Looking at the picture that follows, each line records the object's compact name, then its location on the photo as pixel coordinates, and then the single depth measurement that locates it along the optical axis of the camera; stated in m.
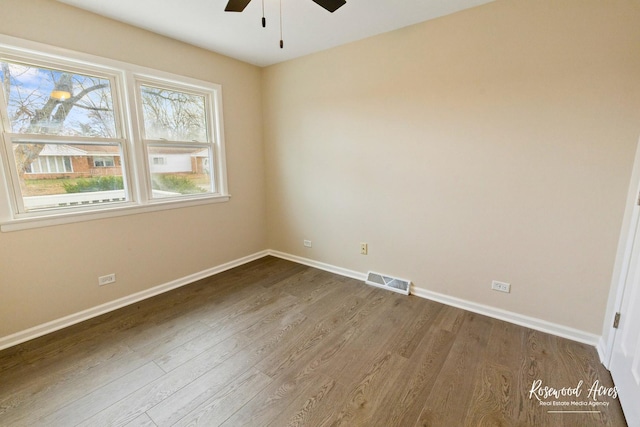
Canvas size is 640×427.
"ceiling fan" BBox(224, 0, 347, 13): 1.64
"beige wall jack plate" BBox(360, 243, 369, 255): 3.19
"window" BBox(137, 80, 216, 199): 2.83
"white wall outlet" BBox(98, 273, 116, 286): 2.54
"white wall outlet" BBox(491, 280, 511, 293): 2.40
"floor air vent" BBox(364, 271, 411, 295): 2.93
